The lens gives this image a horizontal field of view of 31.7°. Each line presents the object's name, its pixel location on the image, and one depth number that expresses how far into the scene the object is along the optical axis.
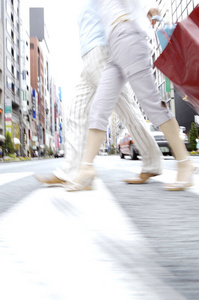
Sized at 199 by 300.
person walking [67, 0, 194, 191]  2.23
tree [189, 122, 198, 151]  27.03
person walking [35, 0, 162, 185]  2.42
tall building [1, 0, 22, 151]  43.06
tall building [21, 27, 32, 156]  54.91
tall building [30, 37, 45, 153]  68.56
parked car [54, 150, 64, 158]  59.50
